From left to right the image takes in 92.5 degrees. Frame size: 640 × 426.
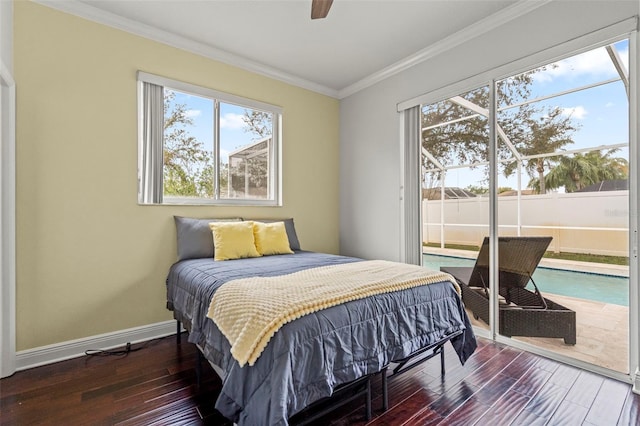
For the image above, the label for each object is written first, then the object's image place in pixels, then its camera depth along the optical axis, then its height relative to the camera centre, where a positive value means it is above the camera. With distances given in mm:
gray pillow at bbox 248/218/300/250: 3480 -227
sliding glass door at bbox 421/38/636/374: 2168 +62
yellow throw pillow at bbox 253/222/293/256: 3066 -266
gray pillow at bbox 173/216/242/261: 2824 -238
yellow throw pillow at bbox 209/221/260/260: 2785 -261
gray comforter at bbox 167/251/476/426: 1288 -667
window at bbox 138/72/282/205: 2869 +715
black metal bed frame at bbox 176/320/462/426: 1557 -989
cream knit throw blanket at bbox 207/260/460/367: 1331 -427
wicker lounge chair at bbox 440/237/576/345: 2461 -745
